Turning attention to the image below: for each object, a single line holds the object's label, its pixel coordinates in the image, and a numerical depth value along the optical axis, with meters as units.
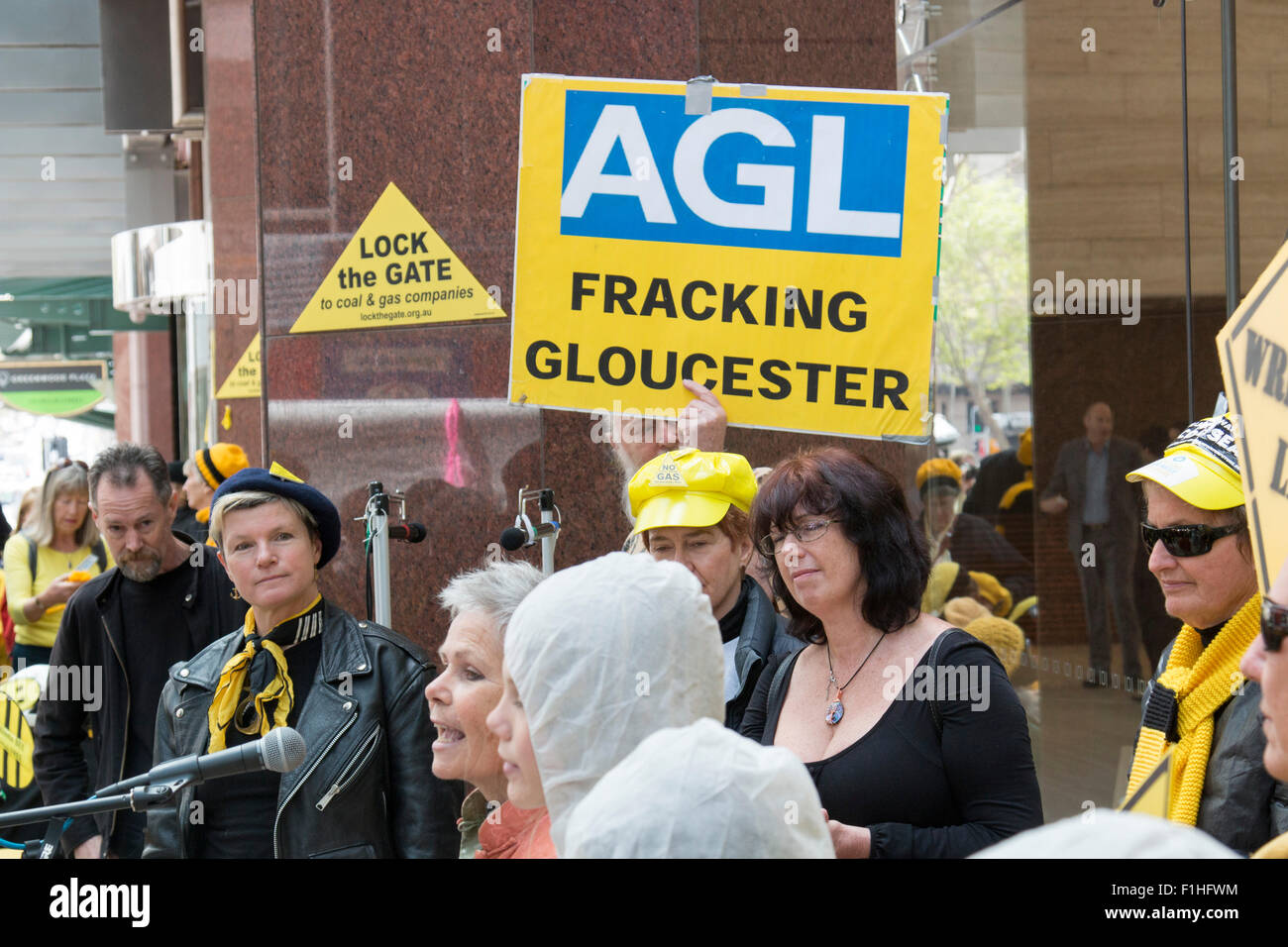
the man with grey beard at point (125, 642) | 4.70
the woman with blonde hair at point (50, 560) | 8.74
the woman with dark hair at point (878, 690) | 2.81
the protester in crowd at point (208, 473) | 7.82
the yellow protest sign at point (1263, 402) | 2.12
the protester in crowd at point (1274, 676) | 1.73
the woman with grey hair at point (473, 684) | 3.04
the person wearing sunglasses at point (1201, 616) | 2.53
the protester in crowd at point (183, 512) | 8.31
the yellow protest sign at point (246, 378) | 10.41
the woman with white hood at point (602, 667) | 2.11
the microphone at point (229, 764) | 2.45
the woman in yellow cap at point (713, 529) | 3.73
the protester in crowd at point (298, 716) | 3.41
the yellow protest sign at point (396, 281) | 6.21
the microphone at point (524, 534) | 4.33
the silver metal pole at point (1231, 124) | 6.29
